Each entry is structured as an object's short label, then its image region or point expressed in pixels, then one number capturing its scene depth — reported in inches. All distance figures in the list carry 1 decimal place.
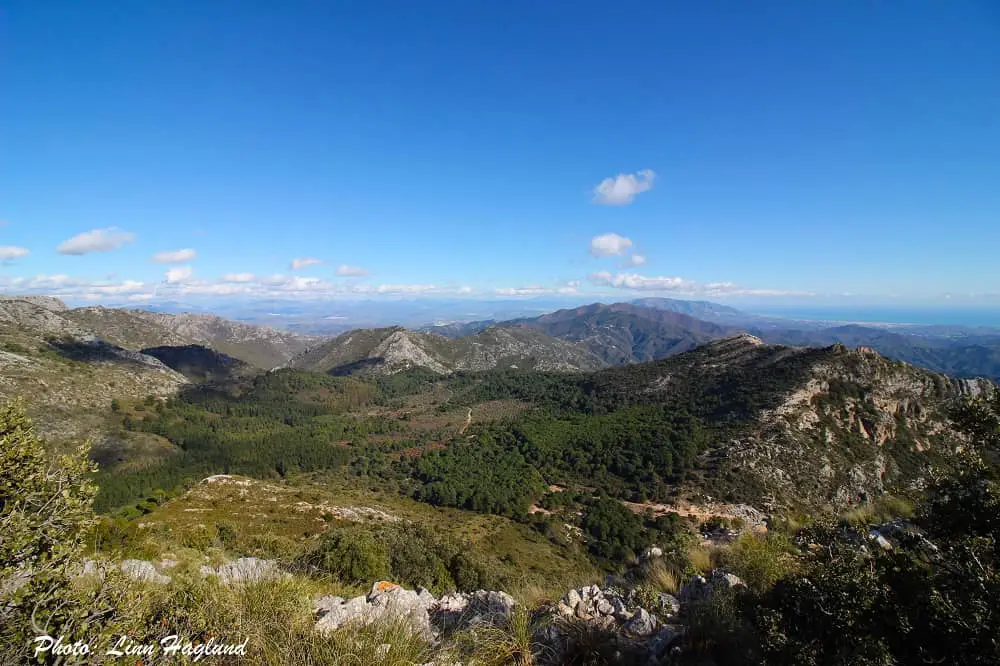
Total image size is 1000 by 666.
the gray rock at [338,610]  273.4
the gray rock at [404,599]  331.3
